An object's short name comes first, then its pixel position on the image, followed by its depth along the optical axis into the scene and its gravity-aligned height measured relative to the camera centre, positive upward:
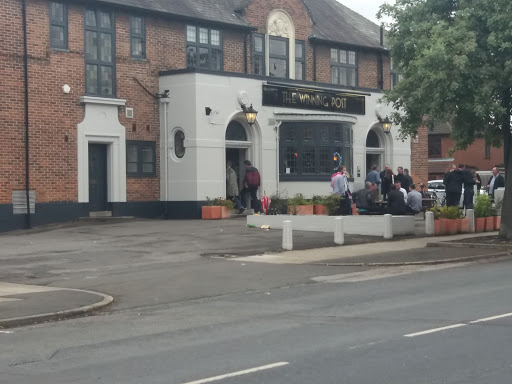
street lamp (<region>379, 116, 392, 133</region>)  34.81 +2.27
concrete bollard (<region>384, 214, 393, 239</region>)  23.14 -1.19
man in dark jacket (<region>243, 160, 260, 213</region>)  29.17 +0.03
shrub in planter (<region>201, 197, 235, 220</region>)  28.48 -0.86
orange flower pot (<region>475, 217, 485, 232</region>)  25.70 -1.28
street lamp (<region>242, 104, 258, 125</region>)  29.69 +2.32
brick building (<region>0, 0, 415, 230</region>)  26.33 +2.62
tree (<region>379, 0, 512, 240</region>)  19.47 +2.60
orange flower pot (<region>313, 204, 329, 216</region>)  27.91 -0.88
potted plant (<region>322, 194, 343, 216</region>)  25.42 -0.66
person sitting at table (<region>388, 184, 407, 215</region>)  24.52 -0.62
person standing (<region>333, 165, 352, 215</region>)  25.84 -0.26
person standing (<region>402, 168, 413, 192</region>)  29.38 -0.04
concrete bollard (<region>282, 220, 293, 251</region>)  20.53 -1.29
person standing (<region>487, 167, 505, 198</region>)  30.15 -0.03
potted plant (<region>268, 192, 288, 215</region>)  26.76 -0.75
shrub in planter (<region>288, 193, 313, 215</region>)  27.14 -0.77
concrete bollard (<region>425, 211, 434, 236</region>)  24.23 -1.20
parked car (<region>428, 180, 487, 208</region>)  40.38 -0.33
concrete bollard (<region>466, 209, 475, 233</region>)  25.36 -1.09
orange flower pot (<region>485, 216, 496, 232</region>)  26.00 -1.30
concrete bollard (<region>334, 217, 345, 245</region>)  21.70 -1.24
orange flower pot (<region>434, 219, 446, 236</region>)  24.48 -1.30
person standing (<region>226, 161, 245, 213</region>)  29.83 -0.10
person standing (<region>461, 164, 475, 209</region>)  27.39 -0.21
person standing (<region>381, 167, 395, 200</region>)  30.64 +0.00
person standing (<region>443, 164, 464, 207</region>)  27.45 -0.21
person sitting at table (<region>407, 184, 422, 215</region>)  25.39 -0.62
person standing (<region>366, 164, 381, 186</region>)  30.89 +0.14
